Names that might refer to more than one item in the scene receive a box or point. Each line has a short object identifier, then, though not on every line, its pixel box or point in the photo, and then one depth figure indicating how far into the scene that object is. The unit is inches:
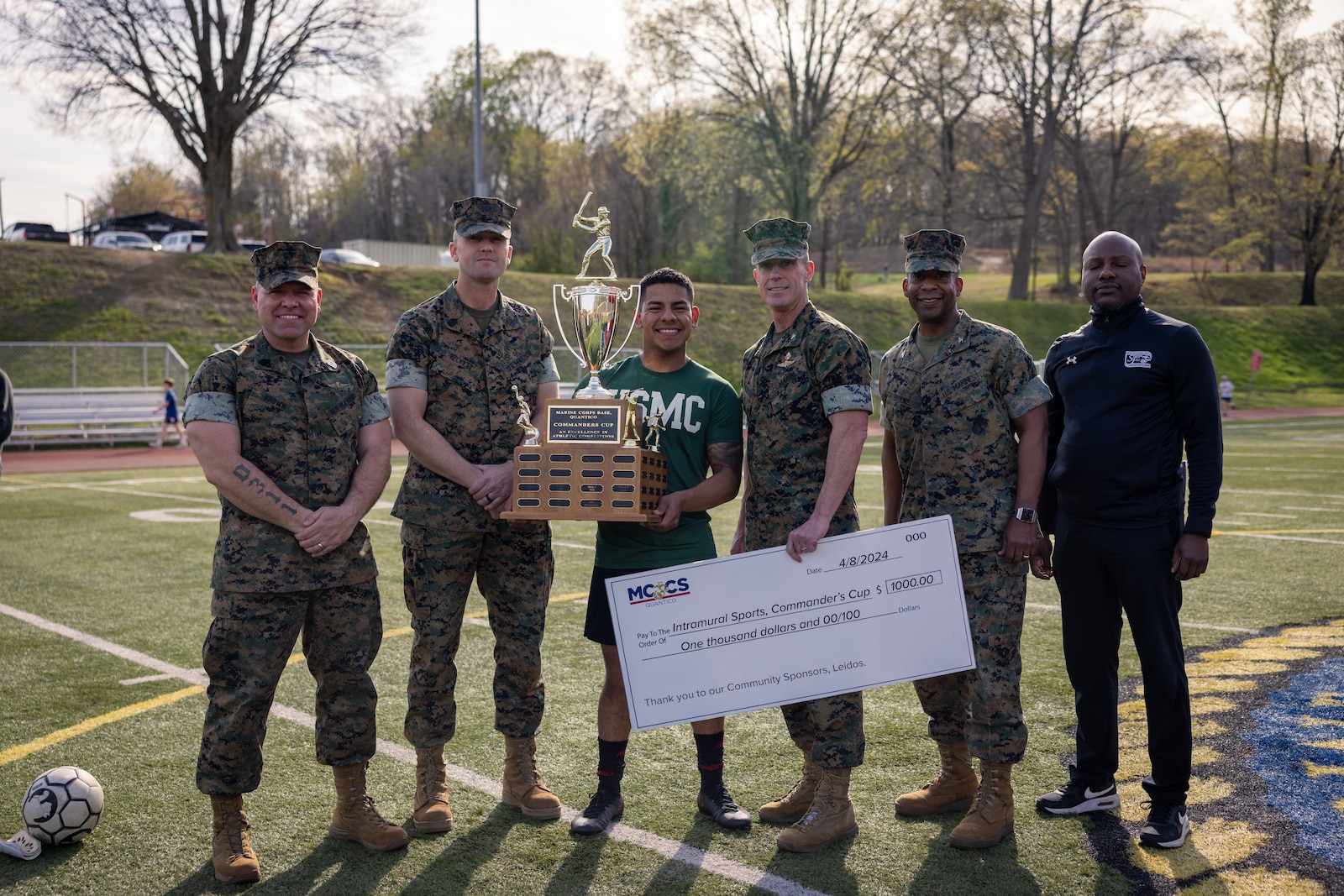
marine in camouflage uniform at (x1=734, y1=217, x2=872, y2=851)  144.5
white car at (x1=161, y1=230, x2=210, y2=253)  1681.8
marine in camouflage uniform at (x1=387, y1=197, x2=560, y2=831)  153.6
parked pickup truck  1815.9
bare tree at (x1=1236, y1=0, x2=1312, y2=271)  1870.1
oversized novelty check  145.5
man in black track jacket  145.6
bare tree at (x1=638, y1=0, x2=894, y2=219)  1557.6
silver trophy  157.8
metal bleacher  820.6
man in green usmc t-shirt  152.9
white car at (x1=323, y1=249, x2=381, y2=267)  1635.5
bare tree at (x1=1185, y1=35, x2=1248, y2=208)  1676.9
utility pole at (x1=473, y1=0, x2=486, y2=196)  1129.7
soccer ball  143.0
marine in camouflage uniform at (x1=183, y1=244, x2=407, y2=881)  138.3
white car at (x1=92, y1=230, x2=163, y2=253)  1669.5
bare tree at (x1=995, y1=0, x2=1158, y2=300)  1563.7
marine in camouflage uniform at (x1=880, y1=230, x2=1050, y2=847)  146.6
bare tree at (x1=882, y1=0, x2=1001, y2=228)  1529.3
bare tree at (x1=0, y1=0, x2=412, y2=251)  1139.9
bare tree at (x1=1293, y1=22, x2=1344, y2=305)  1793.8
